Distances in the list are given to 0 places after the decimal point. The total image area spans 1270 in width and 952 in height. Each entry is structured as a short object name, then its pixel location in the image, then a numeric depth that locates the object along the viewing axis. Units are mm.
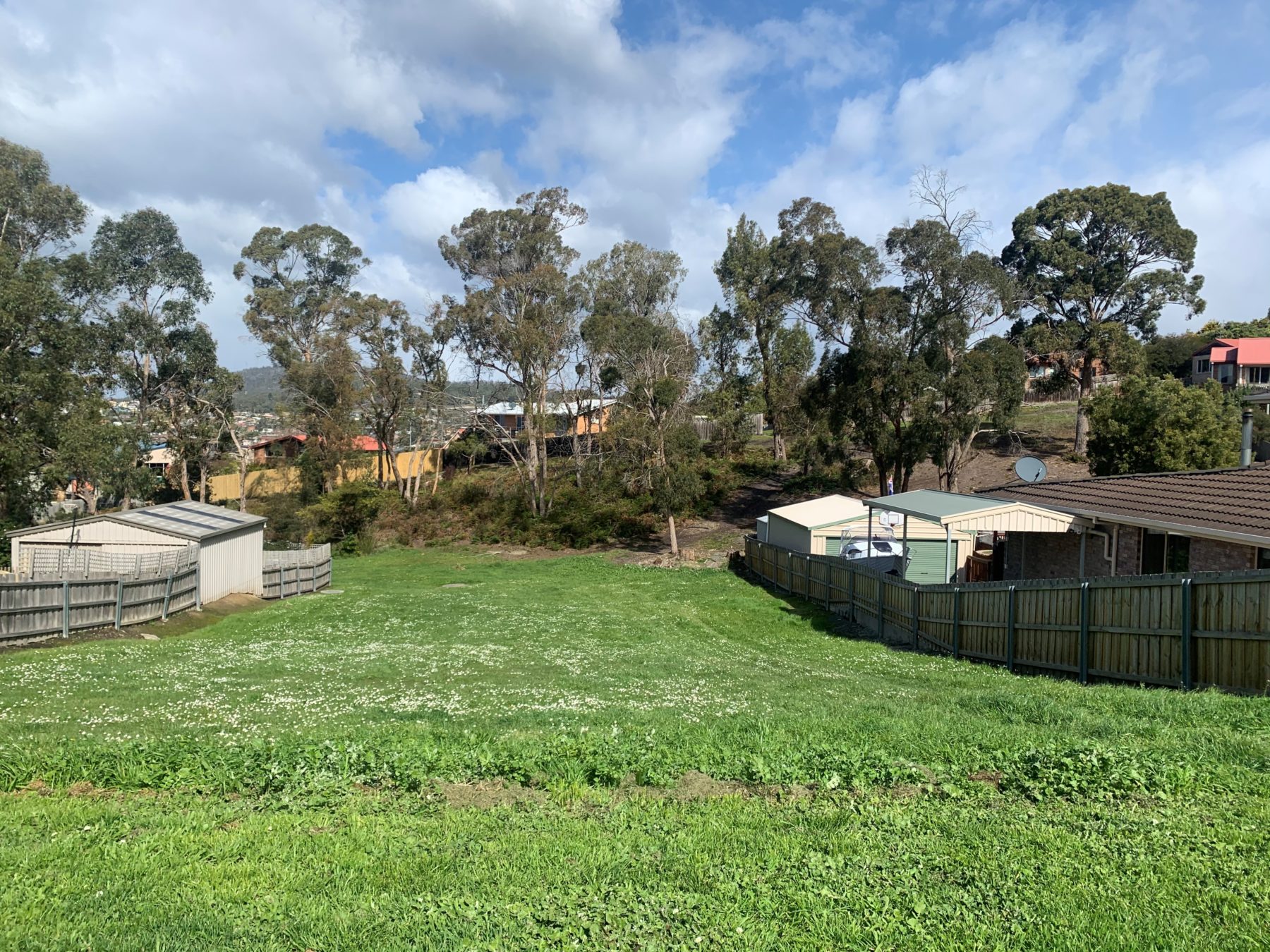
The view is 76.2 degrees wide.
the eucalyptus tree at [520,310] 45875
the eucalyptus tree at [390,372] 47656
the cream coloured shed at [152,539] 21828
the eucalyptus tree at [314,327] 47812
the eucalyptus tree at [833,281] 34281
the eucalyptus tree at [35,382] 25453
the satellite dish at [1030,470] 23406
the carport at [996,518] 17266
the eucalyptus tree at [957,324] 32656
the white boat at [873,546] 25720
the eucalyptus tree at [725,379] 52500
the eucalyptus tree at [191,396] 48938
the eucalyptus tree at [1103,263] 43750
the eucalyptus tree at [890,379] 33375
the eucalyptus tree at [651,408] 36344
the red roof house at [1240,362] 56062
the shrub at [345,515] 44094
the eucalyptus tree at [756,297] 50781
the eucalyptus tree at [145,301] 46406
